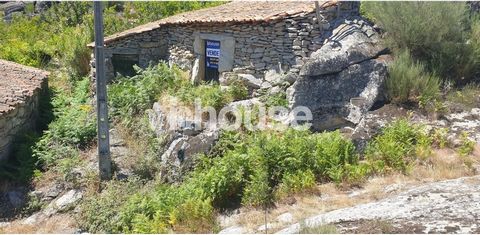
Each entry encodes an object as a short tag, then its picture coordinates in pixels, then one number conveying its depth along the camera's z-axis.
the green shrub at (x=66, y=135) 11.08
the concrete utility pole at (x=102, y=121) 10.08
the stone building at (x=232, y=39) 10.90
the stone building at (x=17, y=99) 10.98
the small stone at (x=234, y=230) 7.12
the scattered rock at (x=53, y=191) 10.28
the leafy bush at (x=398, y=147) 8.16
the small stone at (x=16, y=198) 10.22
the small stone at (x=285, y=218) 7.20
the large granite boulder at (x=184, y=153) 9.55
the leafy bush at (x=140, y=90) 11.94
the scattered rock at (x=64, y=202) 9.84
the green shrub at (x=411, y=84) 9.59
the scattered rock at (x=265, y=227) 6.93
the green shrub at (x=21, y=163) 10.76
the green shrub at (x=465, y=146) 8.31
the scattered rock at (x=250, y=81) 11.51
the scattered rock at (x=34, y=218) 9.66
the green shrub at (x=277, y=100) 10.67
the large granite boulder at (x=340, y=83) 9.76
